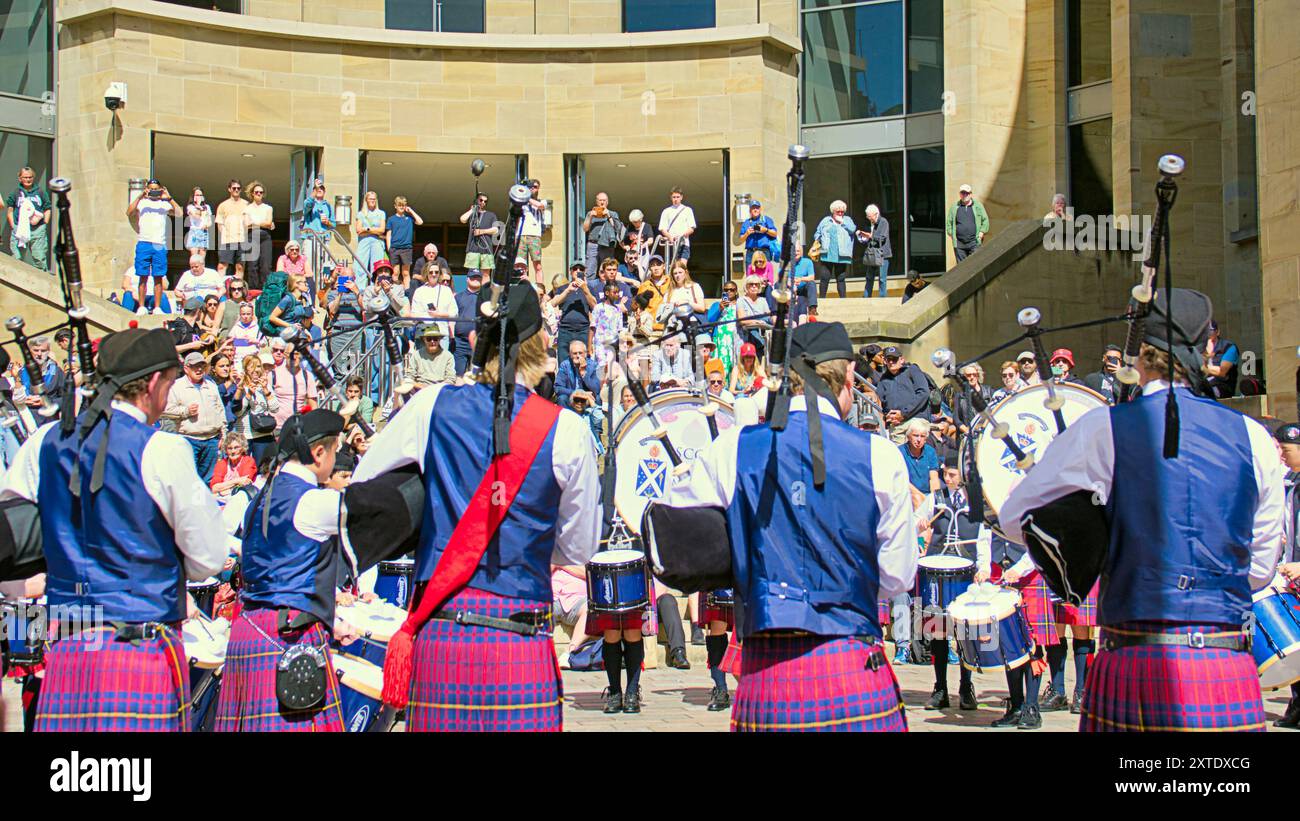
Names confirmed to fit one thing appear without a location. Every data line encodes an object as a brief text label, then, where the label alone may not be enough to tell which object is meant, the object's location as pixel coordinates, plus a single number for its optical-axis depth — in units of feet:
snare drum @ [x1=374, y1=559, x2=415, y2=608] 36.32
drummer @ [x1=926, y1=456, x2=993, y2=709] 35.12
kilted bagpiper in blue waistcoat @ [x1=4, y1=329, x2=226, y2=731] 16.08
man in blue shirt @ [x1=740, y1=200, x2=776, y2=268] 65.82
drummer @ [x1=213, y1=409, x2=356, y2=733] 20.38
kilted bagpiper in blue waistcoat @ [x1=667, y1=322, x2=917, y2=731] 14.89
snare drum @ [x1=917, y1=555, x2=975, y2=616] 34.35
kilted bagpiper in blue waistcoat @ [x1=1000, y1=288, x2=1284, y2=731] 14.97
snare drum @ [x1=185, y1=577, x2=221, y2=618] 28.27
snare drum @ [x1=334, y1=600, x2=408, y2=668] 23.26
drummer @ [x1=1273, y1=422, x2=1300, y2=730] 30.37
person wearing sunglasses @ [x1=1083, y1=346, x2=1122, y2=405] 39.02
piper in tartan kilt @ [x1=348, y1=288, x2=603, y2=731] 15.37
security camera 77.36
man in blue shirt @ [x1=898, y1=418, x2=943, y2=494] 40.93
